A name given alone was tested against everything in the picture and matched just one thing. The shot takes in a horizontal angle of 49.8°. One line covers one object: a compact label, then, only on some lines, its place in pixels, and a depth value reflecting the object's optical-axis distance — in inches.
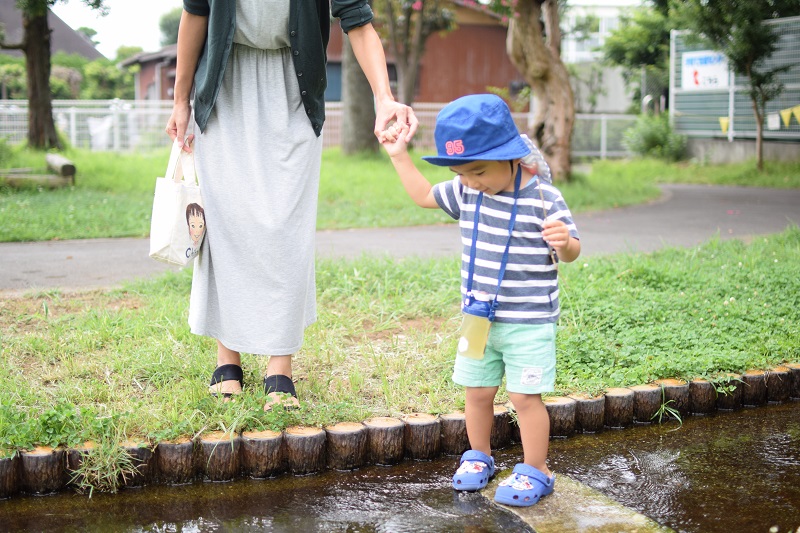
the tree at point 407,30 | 660.1
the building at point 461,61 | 1101.7
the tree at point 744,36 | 567.2
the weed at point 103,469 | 112.3
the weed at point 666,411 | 144.0
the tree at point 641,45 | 975.6
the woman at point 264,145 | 128.5
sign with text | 700.0
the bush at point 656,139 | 720.3
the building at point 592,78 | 1069.1
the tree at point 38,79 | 569.6
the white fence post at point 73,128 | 776.9
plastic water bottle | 108.0
